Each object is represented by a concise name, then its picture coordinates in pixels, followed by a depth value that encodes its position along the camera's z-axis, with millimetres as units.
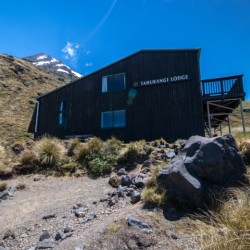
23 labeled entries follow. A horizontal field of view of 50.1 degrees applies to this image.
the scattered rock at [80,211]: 7269
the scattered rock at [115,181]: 9242
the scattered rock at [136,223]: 5426
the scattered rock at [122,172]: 10133
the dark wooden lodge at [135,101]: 17016
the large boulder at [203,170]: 6371
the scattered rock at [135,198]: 7197
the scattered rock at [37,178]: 10992
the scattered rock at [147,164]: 10061
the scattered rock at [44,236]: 6184
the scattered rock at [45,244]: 5664
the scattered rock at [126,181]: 8805
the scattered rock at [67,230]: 6293
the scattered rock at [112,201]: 7517
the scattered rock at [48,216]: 7496
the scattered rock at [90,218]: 6789
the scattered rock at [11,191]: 9808
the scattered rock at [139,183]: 8305
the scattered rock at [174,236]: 5106
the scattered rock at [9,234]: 6736
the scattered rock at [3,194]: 9638
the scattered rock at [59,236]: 5981
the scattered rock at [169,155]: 9992
